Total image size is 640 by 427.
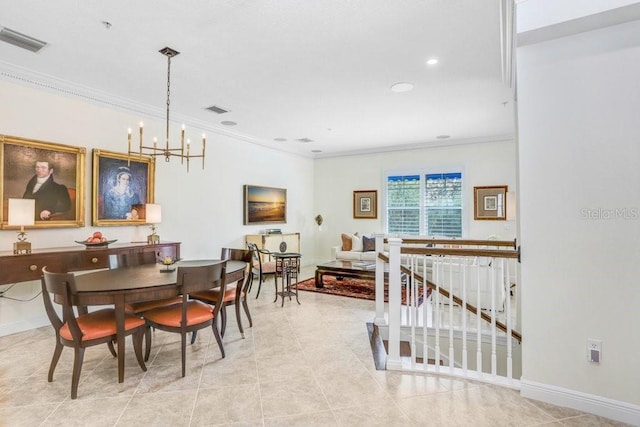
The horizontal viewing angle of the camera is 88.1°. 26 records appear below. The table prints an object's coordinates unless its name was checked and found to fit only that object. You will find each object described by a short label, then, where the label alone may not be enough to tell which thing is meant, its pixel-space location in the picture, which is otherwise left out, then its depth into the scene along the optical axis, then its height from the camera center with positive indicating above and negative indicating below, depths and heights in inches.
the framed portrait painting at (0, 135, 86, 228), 135.5 +17.7
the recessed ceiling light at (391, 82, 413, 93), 154.6 +62.9
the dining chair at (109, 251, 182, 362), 116.0 -19.2
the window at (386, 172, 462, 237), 279.1 +12.5
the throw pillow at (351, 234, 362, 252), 291.0 -22.5
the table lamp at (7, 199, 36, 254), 126.0 +1.2
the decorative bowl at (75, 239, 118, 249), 145.1 -11.3
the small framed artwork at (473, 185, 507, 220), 259.3 +12.9
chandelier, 121.8 +62.1
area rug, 205.9 -47.5
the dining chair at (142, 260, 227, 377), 102.7 -31.4
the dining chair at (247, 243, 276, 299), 203.4 -30.8
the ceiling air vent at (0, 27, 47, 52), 111.5 +62.7
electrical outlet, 83.5 -33.6
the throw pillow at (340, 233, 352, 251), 293.9 -21.1
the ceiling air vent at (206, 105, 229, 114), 187.5 +63.3
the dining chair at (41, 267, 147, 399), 90.0 -32.0
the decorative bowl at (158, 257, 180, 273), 120.3 -17.9
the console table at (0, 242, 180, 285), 122.0 -16.4
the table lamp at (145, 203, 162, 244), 174.6 +1.5
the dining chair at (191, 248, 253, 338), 130.3 -31.4
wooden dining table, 92.7 -20.2
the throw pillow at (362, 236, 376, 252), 284.5 -22.0
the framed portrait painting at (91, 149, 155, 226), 164.2 +16.6
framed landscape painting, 257.6 +11.6
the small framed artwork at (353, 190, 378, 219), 311.4 +14.0
